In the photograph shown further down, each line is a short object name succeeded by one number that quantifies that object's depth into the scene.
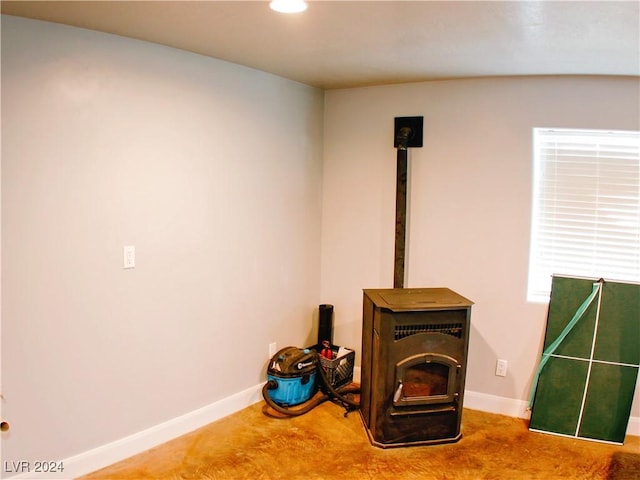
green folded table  2.79
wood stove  2.61
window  2.89
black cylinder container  3.56
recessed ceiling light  1.83
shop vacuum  3.06
